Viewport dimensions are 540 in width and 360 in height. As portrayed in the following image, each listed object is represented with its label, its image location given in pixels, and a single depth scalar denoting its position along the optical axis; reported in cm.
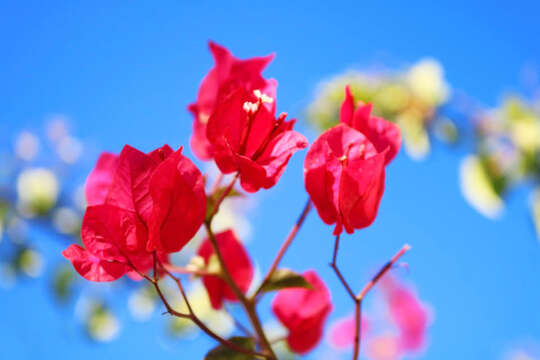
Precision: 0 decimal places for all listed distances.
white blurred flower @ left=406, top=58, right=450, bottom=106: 154
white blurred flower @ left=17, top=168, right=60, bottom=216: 179
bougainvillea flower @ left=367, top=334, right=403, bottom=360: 154
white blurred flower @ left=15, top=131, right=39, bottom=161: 197
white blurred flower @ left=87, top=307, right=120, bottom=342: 179
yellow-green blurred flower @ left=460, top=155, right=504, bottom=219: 131
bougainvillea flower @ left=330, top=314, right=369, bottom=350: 67
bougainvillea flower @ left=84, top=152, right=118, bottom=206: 50
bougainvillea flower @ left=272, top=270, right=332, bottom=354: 54
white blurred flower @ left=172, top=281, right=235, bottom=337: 152
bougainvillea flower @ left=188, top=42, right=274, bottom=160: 51
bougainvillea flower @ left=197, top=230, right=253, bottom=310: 54
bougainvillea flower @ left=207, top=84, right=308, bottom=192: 47
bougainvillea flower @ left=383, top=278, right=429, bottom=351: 134
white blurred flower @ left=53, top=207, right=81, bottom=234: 177
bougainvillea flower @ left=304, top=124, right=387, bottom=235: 47
